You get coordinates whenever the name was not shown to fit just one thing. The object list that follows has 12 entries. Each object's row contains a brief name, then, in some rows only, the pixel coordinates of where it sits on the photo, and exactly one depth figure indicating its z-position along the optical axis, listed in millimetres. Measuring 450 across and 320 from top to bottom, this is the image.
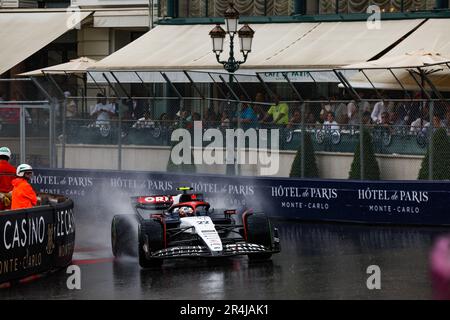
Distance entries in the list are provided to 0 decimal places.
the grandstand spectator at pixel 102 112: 28172
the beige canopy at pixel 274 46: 33438
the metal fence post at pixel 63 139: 28609
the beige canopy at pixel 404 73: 28533
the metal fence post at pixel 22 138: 29172
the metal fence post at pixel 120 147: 27750
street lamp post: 28031
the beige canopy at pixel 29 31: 40406
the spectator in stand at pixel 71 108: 28719
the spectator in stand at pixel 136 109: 27828
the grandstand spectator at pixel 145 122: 27391
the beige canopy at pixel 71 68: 35719
